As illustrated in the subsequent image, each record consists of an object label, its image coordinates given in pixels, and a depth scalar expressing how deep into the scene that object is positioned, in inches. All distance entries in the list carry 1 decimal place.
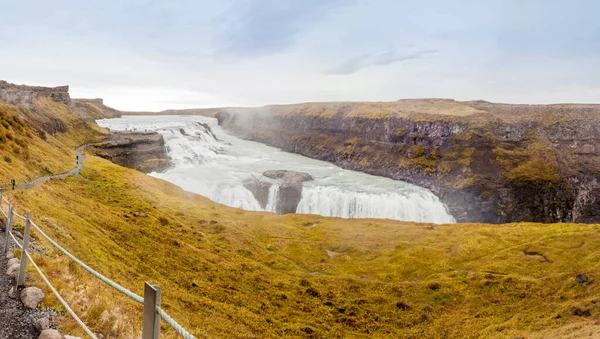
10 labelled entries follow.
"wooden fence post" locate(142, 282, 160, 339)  202.5
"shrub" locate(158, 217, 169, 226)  1856.9
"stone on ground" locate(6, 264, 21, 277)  430.0
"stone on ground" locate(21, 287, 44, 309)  369.1
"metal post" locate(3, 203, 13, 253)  481.4
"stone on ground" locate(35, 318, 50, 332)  337.4
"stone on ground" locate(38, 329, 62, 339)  318.3
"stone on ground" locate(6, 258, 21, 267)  449.7
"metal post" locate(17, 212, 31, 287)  378.9
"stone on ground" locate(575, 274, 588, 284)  1470.7
